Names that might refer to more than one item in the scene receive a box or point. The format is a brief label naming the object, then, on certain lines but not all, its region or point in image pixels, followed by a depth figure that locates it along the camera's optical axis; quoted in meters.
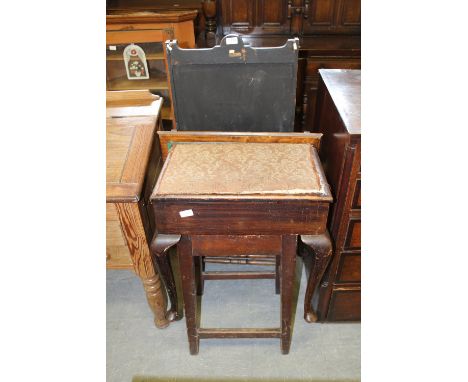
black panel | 1.26
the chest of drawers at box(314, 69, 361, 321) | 1.15
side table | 1.20
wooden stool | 1.04
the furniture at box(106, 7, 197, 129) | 2.19
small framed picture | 2.31
